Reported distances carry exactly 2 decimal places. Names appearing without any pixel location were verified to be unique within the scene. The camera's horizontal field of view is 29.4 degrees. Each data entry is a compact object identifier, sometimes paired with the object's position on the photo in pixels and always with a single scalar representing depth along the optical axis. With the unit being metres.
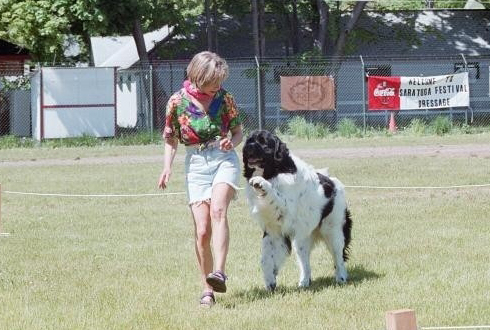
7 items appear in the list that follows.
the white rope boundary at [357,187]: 15.32
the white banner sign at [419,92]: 30.41
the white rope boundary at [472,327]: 5.49
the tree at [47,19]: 30.72
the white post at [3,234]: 11.52
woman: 7.16
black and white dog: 7.57
